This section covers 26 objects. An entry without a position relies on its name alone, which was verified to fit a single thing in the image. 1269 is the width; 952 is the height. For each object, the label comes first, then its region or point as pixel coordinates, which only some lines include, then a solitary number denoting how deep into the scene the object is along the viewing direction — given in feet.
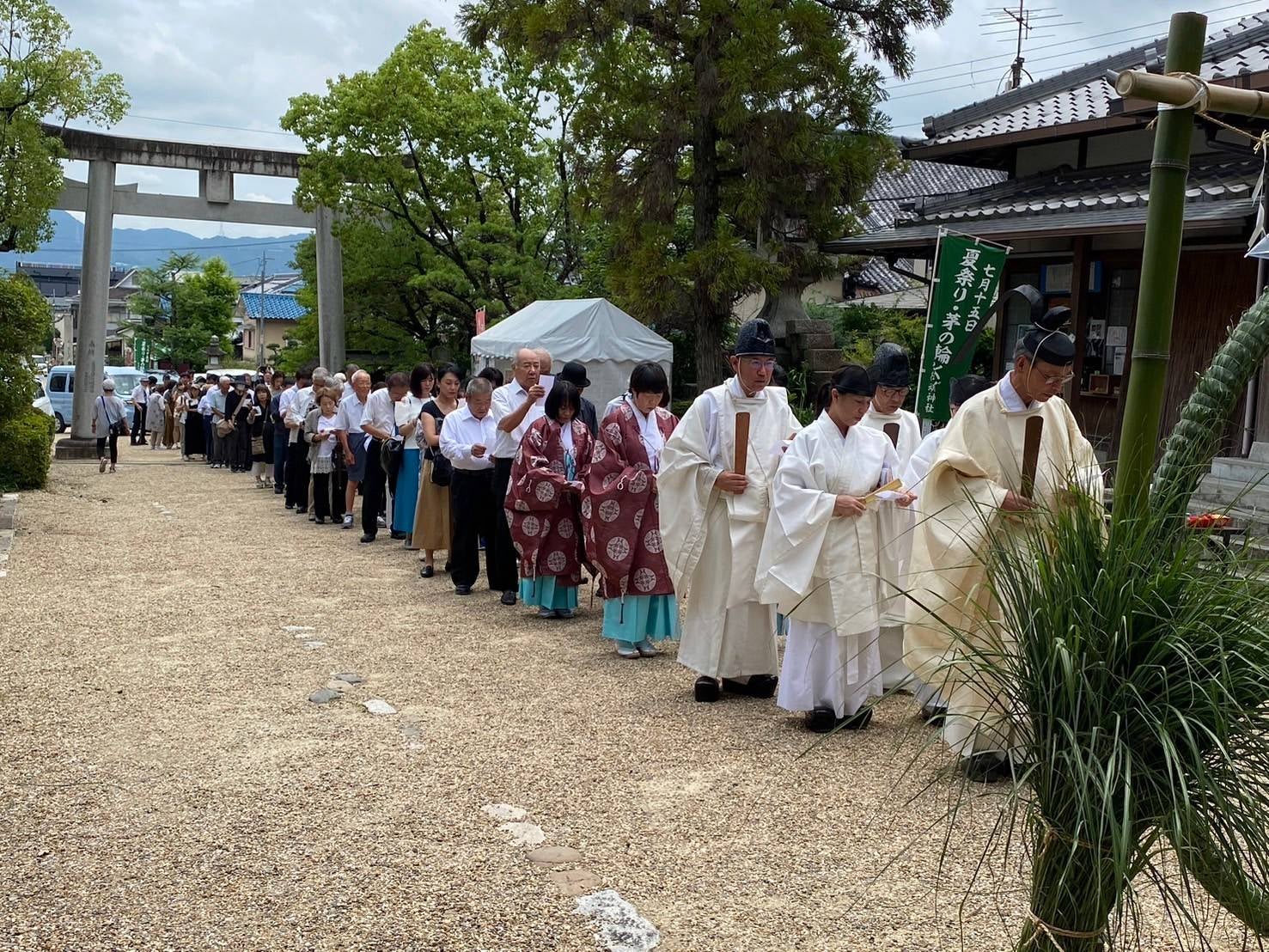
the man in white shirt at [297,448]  52.13
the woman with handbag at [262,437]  63.31
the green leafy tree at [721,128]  47.03
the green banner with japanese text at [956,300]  29.68
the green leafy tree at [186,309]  174.91
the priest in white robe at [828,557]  19.29
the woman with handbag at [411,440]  40.45
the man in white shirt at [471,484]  32.09
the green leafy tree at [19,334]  47.14
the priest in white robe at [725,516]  21.35
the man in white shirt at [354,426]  44.39
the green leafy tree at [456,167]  68.85
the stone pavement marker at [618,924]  11.96
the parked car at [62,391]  111.65
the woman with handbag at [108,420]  71.87
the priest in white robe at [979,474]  16.08
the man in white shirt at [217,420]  79.82
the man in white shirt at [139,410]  102.78
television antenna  100.84
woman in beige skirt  35.35
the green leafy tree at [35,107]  62.90
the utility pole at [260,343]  183.31
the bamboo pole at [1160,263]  9.41
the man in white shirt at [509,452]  31.40
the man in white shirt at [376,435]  41.81
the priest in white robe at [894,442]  20.59
